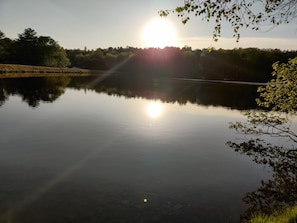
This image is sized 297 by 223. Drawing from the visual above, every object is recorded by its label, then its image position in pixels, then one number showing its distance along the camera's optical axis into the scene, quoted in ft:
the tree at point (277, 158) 33.09
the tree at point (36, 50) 419.95
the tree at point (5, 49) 390.63
